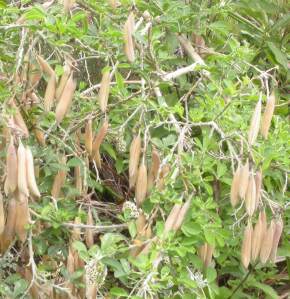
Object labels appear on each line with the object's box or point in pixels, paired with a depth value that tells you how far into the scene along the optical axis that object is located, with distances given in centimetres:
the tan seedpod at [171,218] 130
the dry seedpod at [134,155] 137
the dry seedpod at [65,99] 134
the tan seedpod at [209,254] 144
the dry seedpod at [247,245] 138
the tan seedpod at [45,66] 137
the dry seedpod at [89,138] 143
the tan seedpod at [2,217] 133
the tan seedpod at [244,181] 131
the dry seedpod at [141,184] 137
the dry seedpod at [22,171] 125
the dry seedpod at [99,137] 143
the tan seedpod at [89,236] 142
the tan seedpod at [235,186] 132
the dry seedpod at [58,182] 146
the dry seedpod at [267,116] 139
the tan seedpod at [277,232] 141
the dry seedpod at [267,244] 139
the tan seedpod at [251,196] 131
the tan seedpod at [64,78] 134
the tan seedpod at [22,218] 132
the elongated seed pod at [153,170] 140
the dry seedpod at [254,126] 134
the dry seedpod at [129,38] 137
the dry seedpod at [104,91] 137
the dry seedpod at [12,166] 126
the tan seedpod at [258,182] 132
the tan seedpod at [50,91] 136
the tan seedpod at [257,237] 138
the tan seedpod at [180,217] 131
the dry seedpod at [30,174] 126
